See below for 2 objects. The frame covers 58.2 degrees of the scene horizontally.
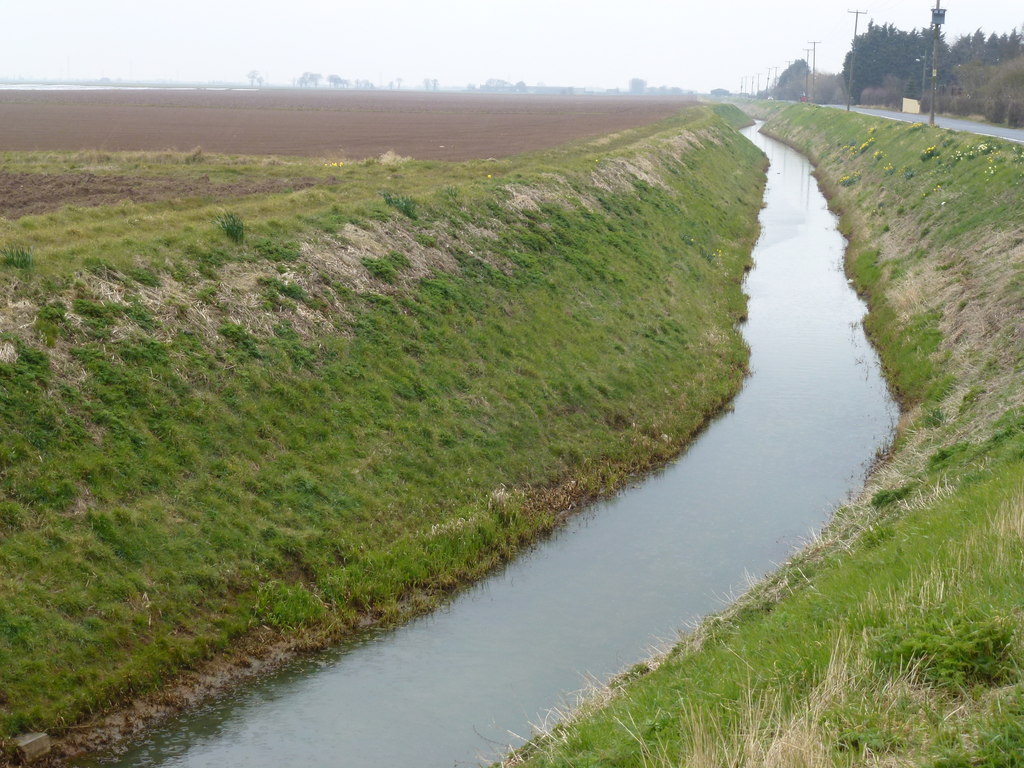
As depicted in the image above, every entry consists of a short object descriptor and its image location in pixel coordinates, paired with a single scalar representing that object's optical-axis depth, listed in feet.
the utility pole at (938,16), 183.42
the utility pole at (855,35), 351.64
